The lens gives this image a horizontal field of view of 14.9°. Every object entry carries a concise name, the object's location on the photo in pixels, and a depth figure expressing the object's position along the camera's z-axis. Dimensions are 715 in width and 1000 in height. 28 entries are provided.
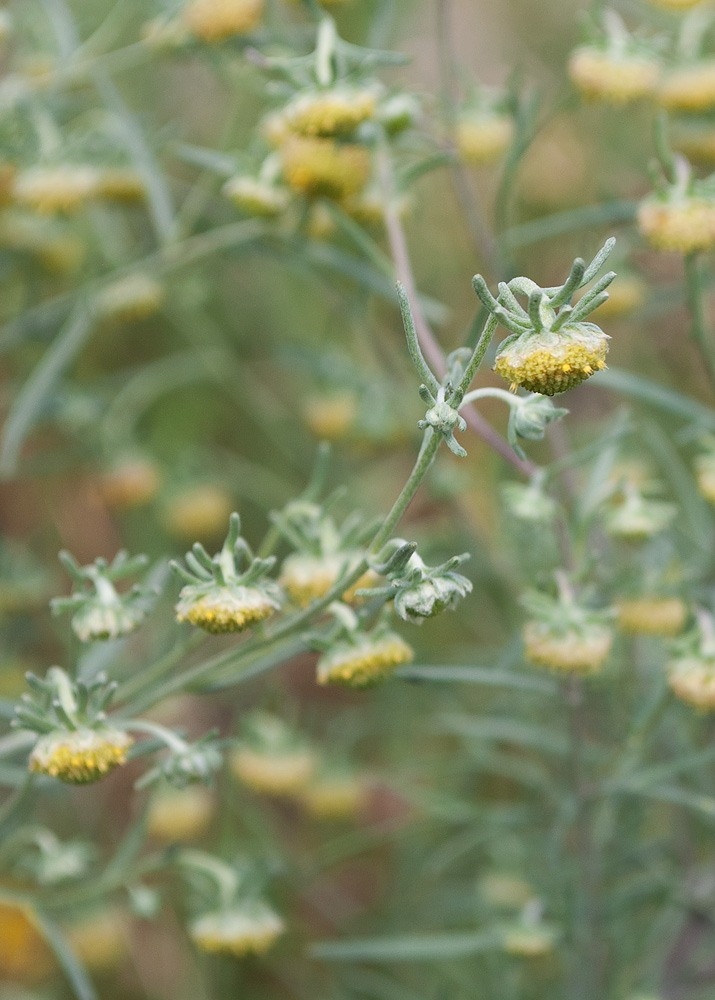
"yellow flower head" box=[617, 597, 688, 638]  0.30
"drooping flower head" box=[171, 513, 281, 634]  0.26
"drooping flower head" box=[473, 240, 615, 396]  0.24
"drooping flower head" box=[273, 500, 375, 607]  0.28
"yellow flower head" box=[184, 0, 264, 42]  0.31
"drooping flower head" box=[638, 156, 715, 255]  0.29
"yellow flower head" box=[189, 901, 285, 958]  0.30
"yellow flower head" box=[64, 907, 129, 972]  0.36
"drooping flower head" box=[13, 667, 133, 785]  0.26
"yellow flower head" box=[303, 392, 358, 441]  0.38
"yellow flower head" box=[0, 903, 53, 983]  0.41
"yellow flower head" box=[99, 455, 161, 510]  0.37
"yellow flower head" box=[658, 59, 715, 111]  0.32
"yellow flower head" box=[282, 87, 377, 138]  0.28
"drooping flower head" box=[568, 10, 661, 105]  0.31
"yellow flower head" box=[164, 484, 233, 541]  0.40
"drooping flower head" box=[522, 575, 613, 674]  0.28
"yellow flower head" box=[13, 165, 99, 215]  0.32
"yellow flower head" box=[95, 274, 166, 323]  0.34
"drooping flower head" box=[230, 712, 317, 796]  0.35
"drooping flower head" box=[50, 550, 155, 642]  0.27
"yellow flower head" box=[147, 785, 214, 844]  0.36
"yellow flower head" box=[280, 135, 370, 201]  0.30
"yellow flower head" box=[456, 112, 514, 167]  0.33
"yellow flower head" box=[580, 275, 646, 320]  0.33
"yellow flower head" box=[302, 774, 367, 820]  0.36
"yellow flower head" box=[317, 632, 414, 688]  0.27
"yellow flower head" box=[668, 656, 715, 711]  0.28
